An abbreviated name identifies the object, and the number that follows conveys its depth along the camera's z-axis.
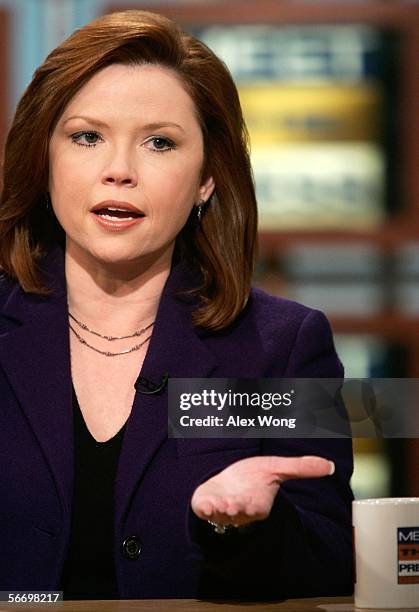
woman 4.27
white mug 4.11
